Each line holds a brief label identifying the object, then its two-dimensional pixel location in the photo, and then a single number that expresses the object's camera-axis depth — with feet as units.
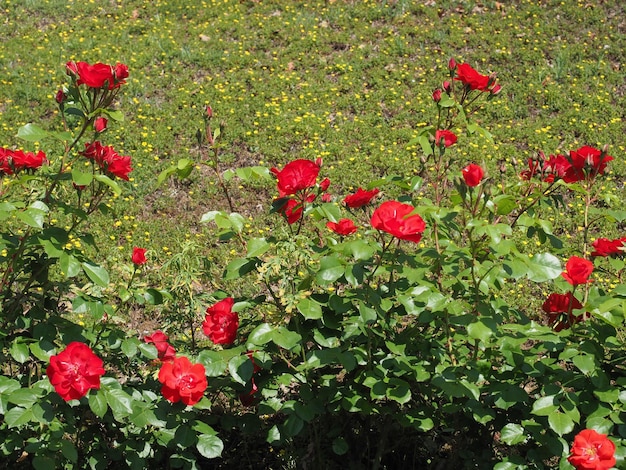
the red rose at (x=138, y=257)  9.16
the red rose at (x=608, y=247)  8.46
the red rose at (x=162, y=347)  8.81
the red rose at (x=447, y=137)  9.04
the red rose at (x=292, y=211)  8.17
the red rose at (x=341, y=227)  8.61
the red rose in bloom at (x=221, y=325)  8.21
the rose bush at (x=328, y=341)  7.37
